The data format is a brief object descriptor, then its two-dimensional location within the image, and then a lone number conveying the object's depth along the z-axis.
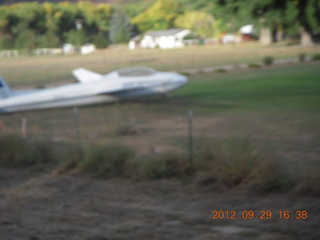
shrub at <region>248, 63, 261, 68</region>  45.31
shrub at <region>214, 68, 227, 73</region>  42.75
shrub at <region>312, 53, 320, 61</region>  47.06
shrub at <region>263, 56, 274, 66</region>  46.19
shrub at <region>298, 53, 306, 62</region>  47.41
